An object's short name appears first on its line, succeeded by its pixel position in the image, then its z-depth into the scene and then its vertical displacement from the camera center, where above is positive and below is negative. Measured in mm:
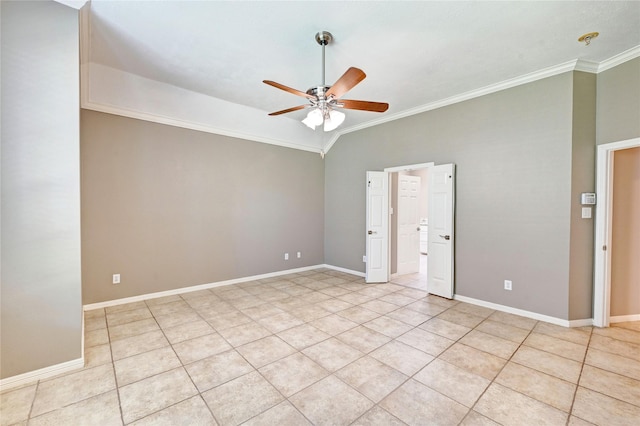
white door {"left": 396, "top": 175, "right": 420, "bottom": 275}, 5536 -354
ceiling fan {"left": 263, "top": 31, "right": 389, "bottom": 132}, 2430 +1054
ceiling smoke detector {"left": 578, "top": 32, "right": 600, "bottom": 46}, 2590 +1697
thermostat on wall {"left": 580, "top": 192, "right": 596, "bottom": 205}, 3123 +122
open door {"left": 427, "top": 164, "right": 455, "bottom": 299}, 4070 -353
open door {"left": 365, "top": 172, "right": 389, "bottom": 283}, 4996 -375
